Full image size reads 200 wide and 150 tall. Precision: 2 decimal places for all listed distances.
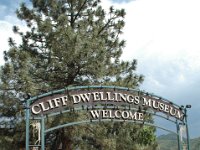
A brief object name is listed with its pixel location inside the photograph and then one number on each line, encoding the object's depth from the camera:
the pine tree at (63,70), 21.86
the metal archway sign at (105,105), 14.99
